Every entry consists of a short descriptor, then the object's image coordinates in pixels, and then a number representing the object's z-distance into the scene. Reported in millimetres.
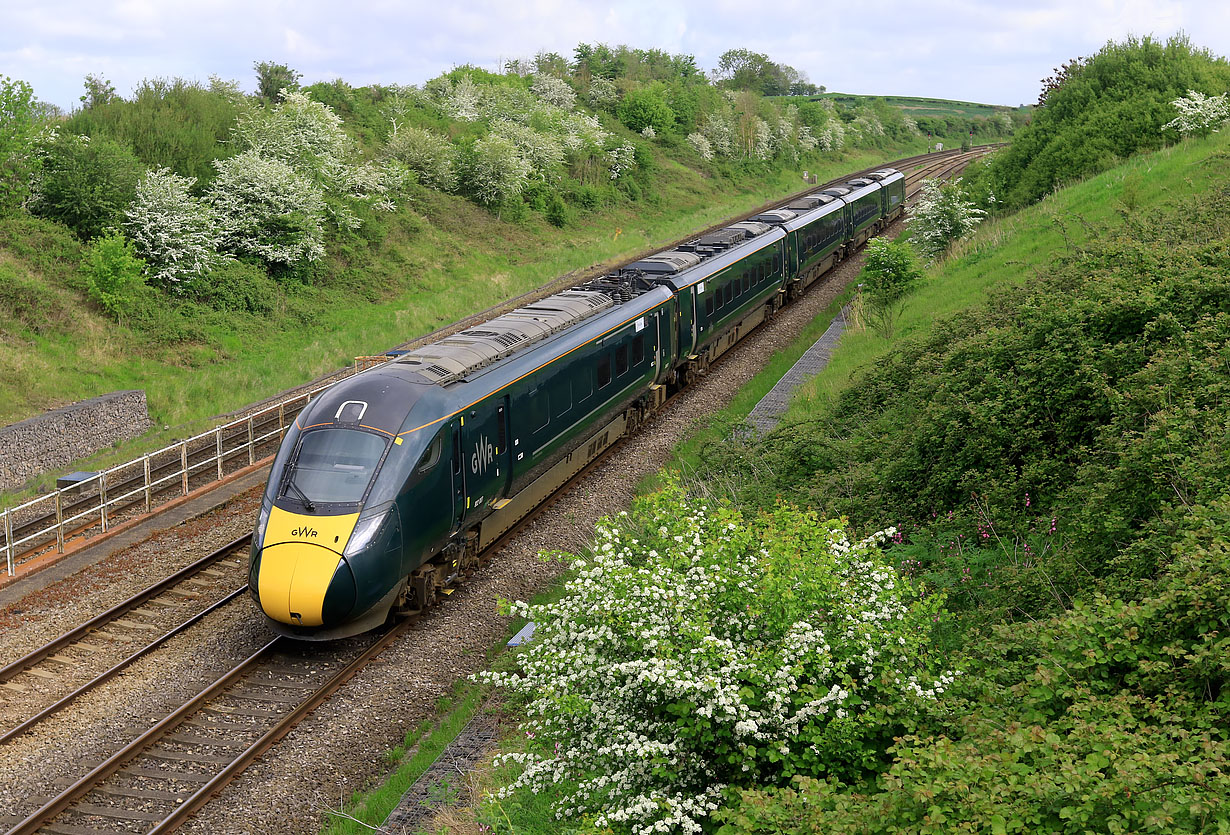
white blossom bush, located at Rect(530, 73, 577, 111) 67812
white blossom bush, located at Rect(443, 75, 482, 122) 56250
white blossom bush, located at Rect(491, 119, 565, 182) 50812
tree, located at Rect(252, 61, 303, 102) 50969
